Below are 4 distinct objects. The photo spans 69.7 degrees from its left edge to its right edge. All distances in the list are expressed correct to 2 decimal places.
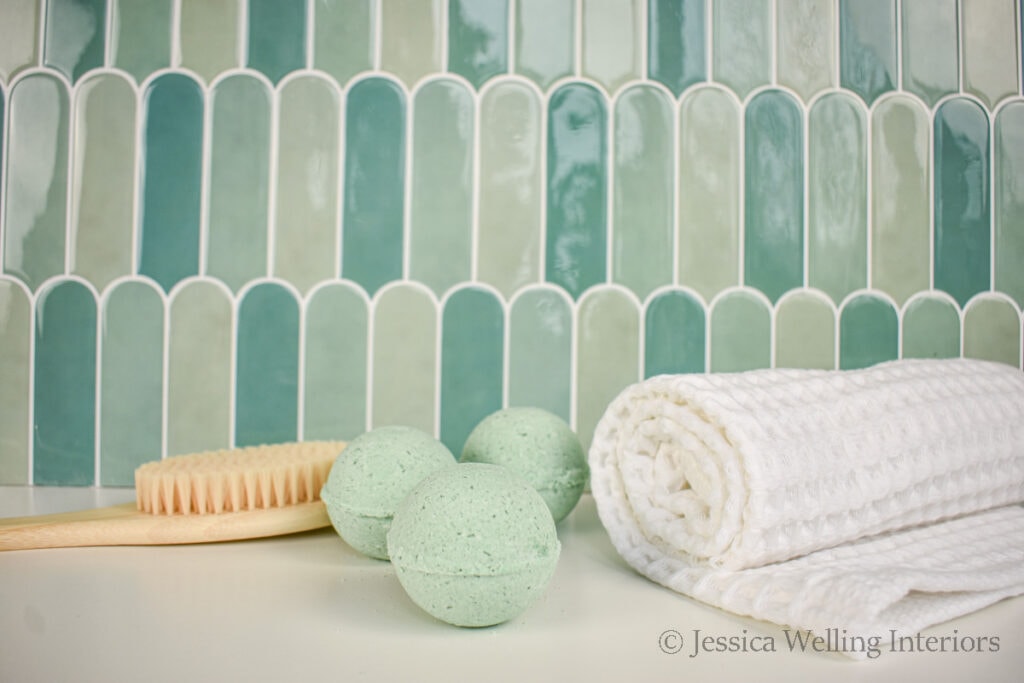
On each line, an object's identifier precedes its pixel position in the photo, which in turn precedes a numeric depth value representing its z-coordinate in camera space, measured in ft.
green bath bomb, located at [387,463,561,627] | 1.18
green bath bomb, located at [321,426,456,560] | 1.54
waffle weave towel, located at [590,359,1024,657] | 1.27
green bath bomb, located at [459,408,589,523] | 1.69
